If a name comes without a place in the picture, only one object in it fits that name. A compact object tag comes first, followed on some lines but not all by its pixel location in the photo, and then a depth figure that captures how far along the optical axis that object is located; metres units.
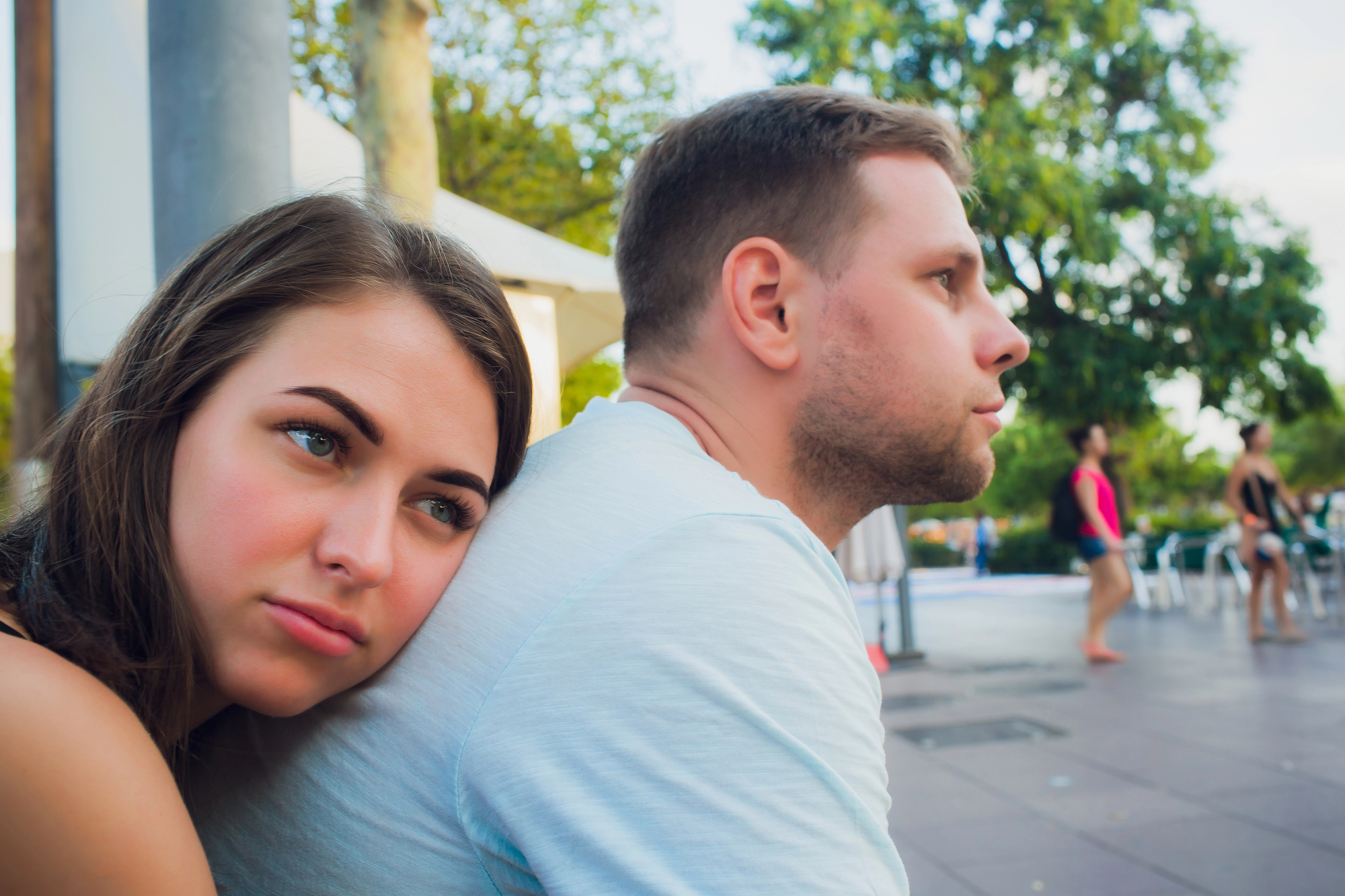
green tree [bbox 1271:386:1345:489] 42.78
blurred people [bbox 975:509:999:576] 28.97
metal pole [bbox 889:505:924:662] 9.76
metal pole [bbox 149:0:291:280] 2.07
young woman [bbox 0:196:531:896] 1.08
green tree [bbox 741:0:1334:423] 17.30
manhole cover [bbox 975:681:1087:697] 8.02
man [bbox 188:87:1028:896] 0.90
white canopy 4.46
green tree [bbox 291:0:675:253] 14.57
